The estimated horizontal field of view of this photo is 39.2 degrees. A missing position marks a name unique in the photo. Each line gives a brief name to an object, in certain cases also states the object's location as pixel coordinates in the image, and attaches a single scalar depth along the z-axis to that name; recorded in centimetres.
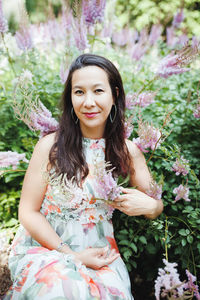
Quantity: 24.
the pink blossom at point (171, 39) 400
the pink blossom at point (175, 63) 154
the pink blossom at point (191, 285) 110
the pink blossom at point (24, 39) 228
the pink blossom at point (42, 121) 160
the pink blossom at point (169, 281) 93
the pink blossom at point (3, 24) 199
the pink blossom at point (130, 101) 173
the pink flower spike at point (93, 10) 193
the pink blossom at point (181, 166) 155
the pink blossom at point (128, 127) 162
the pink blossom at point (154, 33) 362
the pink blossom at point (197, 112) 165
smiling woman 145
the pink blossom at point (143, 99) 174
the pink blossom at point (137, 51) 270
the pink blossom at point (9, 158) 154
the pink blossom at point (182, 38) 379
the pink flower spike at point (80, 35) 186
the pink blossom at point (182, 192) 154
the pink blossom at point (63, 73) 186
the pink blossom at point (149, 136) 148
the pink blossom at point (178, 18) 385
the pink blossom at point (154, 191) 148
